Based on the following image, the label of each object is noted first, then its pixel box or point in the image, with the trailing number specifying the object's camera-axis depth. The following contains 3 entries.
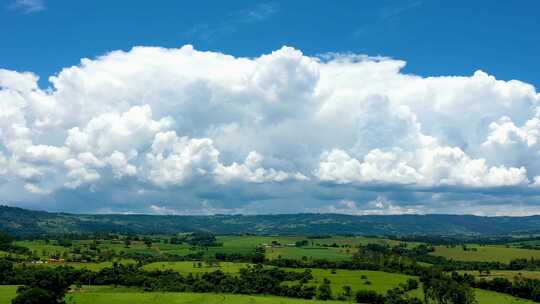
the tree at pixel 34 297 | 137.50
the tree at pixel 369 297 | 176.88
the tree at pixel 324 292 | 181.38
